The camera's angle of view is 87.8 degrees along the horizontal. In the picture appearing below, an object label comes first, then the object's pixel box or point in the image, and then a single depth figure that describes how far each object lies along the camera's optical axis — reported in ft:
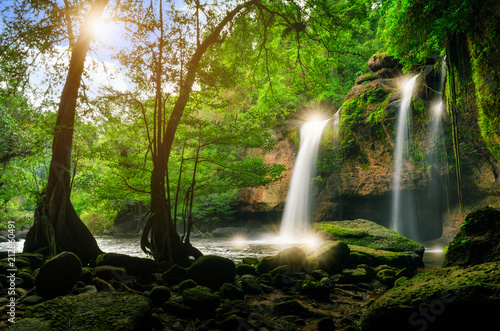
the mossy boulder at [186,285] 14.21
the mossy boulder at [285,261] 20.66
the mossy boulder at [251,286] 15.35
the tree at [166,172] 20.76
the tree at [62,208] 20.06
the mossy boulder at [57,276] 11.57
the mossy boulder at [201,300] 11.73
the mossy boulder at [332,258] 20.81
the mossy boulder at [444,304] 8.00
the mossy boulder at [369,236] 27.71
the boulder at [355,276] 18.54
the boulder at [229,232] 63.62
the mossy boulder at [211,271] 15.99
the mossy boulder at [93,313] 7.99
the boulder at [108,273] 14.93
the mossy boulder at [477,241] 12.34
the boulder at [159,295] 12.18
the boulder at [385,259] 22.35
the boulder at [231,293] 13.94
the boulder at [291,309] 12.40
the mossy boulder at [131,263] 16.69
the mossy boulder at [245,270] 20.34
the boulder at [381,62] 51.11
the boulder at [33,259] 17.24
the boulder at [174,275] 16.17
